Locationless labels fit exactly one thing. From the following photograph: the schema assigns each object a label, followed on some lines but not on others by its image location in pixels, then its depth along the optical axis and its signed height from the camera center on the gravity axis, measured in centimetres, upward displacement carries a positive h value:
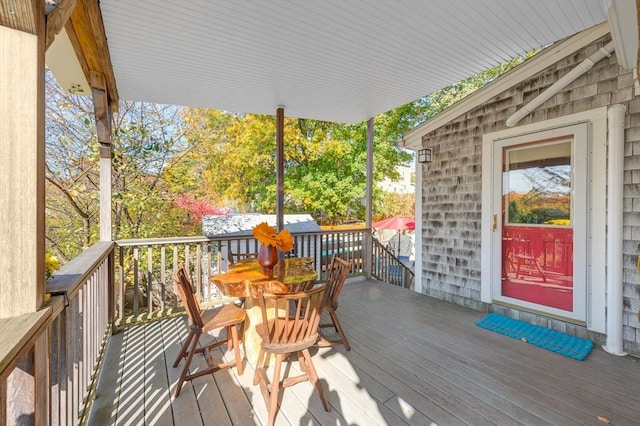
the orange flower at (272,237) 282 -25
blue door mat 282 -130
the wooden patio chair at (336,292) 272 -76
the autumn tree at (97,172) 559 +78
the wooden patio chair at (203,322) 228 -93
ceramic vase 286 -45
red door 325 -13
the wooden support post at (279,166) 466 +71
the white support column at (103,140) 311 +78
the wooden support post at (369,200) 548 +23
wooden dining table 250 -62
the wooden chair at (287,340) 196 -92
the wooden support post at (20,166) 106 +16
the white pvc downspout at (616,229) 278 -16
